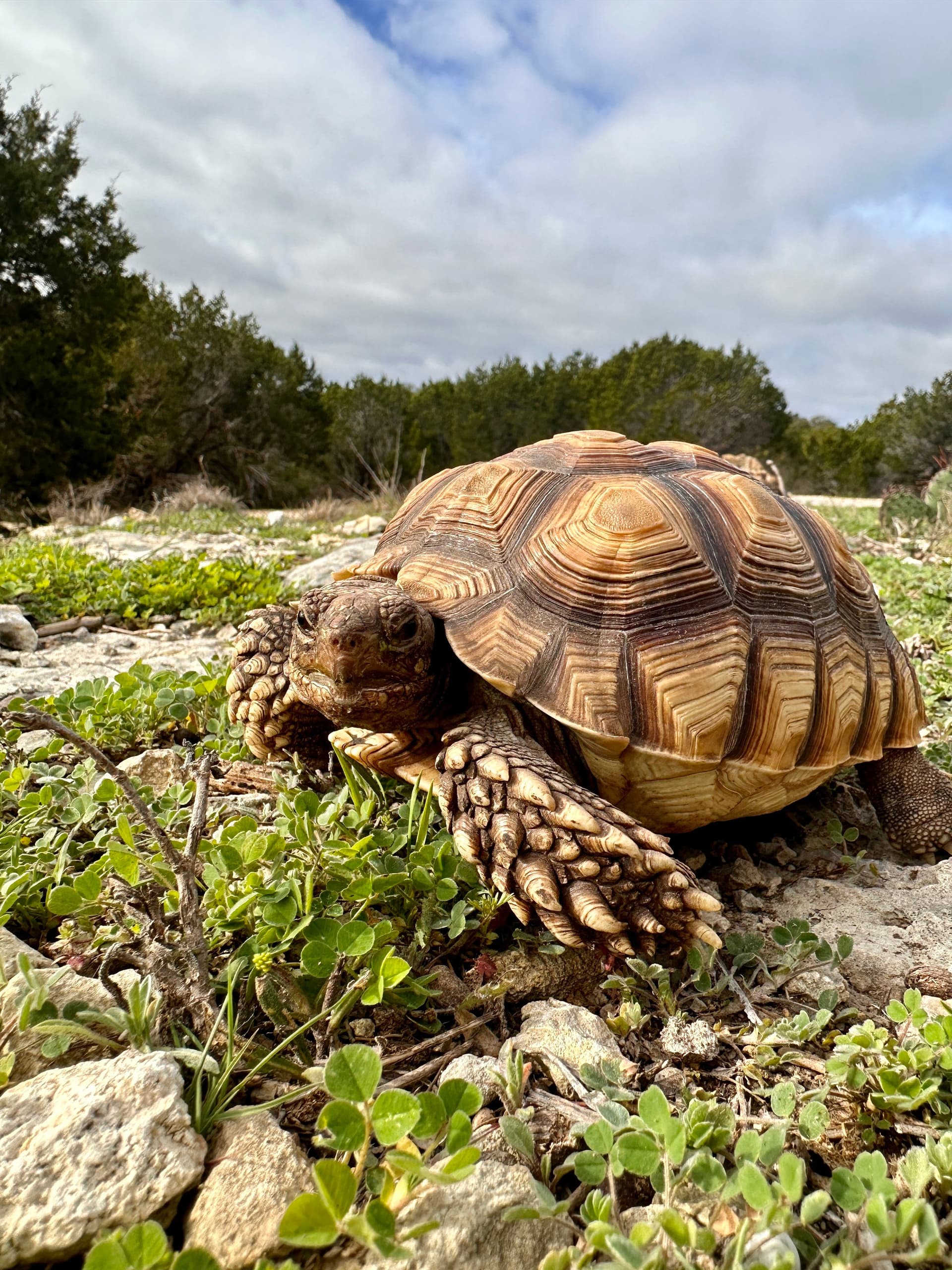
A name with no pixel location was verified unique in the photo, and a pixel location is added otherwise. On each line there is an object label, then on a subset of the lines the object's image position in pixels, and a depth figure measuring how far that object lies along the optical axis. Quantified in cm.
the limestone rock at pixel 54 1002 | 18
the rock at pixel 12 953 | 20
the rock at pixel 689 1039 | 22
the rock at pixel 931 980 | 24
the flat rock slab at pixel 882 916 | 25
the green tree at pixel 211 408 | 1199
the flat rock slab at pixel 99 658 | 39
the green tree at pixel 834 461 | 2107
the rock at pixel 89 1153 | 16
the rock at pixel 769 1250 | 16
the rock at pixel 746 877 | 29
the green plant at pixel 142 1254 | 15
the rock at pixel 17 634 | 46
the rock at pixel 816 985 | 24
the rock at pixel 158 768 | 31
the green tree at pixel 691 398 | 2160
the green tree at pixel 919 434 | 1651
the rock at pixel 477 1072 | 20
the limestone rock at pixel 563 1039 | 21
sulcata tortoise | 24
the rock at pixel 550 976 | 23
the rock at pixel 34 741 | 32
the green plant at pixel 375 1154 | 16
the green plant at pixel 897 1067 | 20
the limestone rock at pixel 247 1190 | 16
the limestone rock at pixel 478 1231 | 16
